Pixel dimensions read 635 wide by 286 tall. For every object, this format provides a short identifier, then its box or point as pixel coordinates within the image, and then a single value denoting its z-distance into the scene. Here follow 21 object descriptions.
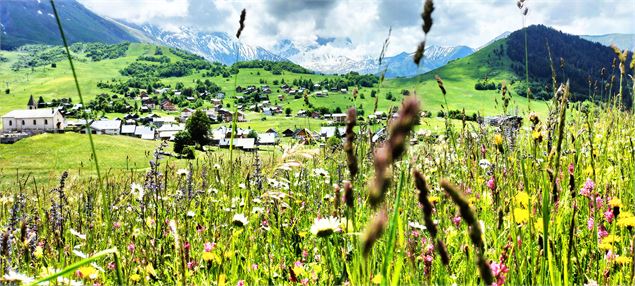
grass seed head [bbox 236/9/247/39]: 2.18
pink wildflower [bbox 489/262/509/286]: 1.71
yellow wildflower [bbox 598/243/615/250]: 2.10
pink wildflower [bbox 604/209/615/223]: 2.44
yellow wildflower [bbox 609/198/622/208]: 2.24
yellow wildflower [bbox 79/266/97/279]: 2.15
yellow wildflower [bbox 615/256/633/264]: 2.00
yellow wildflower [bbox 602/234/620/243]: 2.11
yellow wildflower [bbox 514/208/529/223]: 2.31
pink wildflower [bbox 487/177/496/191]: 2.52
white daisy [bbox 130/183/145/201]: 3.77
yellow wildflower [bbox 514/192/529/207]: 2.48
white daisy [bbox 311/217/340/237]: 1.92
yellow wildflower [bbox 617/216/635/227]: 2.25
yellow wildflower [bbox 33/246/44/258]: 2.86
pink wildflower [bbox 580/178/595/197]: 2.64
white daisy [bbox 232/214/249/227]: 2.60
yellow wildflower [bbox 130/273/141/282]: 2.44
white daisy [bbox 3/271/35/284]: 1.63
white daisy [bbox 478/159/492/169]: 3.81
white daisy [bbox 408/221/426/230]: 2.68
